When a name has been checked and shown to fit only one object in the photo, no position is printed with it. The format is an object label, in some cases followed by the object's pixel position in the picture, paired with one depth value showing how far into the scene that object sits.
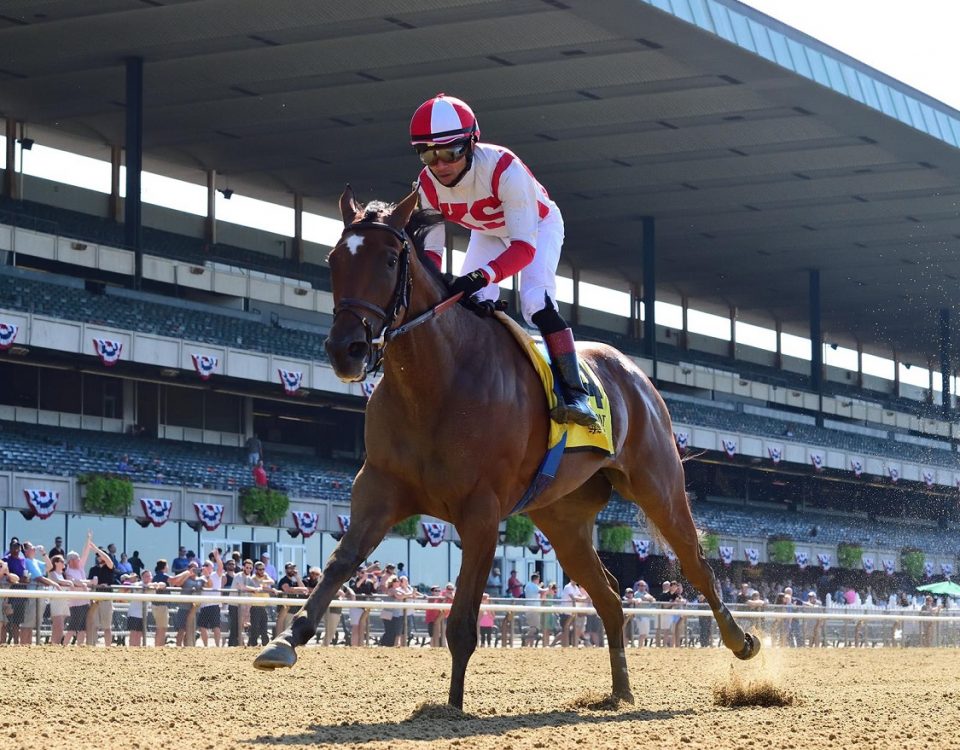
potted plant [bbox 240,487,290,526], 31.22
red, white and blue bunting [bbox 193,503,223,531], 30.34
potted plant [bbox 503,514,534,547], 34.47
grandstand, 32.66
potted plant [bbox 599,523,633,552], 37.88
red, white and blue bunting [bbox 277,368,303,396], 36.50
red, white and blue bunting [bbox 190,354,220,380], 34.42
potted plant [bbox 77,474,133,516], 28.19
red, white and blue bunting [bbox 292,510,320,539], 32.59
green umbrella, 34.44
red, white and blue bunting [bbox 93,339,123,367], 31.81
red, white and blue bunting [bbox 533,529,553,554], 35.38
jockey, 6.83
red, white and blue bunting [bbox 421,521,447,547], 33.53
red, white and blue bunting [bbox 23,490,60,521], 27.52
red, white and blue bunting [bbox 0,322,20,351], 29.75
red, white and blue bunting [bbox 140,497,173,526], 29.34
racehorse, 6.04
